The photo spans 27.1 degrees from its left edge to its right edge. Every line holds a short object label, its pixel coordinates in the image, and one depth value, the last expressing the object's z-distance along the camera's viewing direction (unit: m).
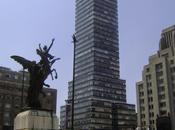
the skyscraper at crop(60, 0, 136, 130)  179.38
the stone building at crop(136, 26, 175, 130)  133.25
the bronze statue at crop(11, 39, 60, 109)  19.66
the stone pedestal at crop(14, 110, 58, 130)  18.16
